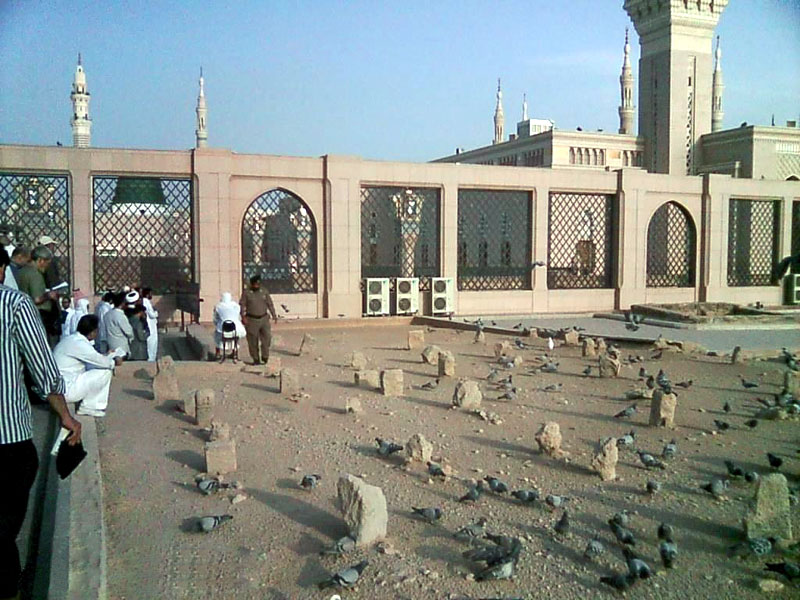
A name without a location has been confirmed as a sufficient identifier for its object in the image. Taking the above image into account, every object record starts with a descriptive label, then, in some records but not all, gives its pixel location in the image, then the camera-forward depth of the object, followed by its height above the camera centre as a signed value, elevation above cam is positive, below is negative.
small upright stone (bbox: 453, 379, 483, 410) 7.12 -1.37
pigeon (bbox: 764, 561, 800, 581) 3.41 -1.52
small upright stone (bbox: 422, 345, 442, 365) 10.05 -1.36
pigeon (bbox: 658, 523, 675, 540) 3.86 -1.49
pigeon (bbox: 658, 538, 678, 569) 3.59 -1.50
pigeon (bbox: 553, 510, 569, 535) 3.98 -1.51
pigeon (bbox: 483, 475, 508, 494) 4.54 -1.46
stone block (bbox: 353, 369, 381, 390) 8.37 -1.42
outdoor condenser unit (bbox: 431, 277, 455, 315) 16.69 -0.84
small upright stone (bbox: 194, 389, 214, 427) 6.49 -1.36
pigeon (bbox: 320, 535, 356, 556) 3.73 -1.52
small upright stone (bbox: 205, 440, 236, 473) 5.05 -1.41
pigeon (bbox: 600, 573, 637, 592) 3.37 -1.55
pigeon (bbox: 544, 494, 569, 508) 4.36 -1.49
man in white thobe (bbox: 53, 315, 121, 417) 5.84 -0.92
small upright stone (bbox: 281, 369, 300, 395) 7.89 -1.38
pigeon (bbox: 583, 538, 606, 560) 3.72 -1.54
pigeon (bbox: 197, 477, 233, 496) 4.65 -1.50
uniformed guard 9.72 -0.80
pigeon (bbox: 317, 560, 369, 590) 3.37 -1.53
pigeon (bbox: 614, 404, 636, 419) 6.59 -1.44
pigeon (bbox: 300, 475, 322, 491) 4.71 -1.49
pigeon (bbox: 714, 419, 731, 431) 6.28 -1.48
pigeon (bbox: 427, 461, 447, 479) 4.93 -1.48
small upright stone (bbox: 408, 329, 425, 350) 11.70 -1.32
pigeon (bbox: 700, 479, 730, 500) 4.59 -1.49
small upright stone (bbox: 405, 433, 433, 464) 5.22 -1.41
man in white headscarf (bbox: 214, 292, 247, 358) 9.77 -0.77
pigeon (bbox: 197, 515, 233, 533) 4.02 -1.51
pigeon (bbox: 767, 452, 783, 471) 5.09 -1.46
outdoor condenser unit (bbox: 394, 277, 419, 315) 16.47 -0.84
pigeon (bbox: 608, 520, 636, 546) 3.78 -1.49
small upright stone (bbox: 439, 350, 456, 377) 8.95 -1.33
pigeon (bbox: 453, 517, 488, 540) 3.91 -1.53
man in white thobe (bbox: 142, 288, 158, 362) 10.52 -1.04
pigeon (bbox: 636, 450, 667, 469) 5.15 -1.48
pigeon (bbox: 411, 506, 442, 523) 4.10 -1.48
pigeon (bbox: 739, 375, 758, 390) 8.16 -1.45
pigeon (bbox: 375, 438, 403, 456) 5.41 -1.45
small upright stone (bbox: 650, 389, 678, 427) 6.39 -1.35
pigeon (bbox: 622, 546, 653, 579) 3.44 -1.51
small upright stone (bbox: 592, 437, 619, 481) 4.96 -1.42
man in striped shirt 3.03 -0.64
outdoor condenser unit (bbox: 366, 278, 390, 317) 16.16 -0.83
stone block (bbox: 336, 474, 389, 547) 3.81 -1.37
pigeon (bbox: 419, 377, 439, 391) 8.19 -1.47
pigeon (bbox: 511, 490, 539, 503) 4.38 -1.47
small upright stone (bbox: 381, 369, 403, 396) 7.80 -1.36
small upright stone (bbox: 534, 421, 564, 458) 5.46 -1.39
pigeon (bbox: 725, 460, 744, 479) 4.95 -1.48
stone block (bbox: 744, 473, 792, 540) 3.88 -1.39
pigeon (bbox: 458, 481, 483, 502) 4.46 -1.49
